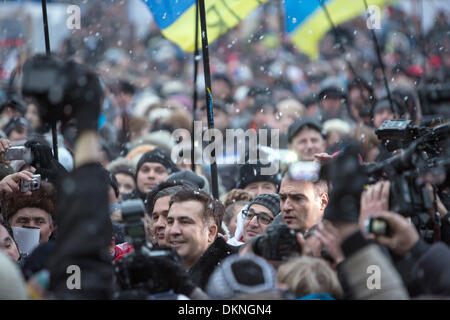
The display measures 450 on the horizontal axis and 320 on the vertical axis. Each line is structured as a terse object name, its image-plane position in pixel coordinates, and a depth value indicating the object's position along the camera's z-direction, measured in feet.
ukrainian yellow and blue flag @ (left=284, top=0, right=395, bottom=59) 23.07
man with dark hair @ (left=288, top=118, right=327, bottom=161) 23.75
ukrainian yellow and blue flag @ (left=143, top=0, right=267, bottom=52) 20.77
